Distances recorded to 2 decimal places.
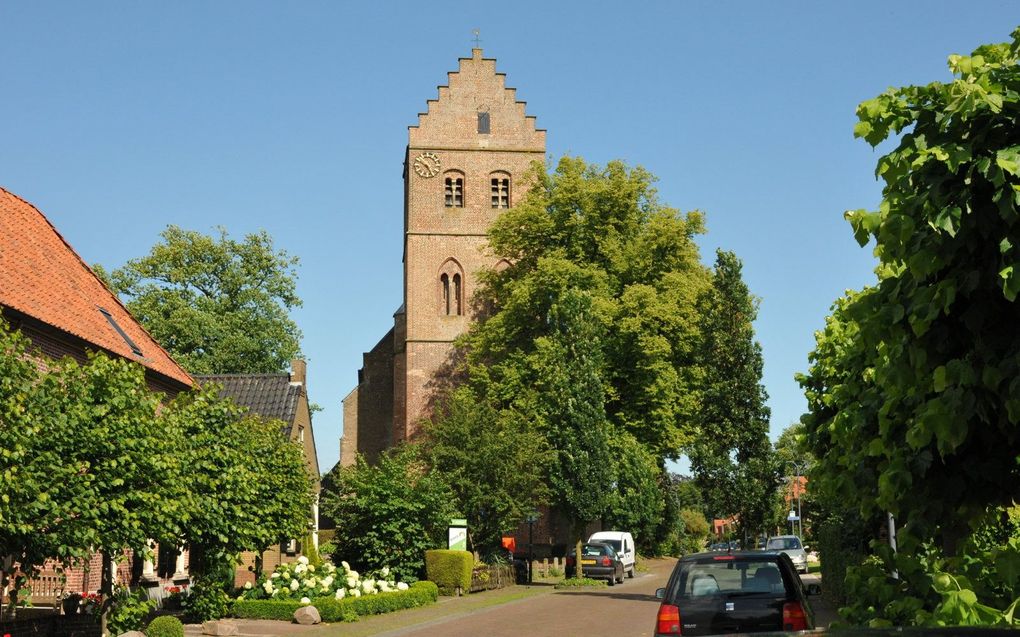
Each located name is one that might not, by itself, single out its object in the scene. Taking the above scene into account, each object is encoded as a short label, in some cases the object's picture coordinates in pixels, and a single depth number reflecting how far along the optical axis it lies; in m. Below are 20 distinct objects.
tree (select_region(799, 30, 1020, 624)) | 4.84
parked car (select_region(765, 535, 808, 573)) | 40.22
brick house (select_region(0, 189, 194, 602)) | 22.66
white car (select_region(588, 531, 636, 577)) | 43.56
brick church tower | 53.50
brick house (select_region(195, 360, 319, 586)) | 40.41
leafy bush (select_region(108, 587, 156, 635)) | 15.53
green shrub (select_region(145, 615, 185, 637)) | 17.33
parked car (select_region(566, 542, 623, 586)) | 38.84
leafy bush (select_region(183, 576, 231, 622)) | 21.88
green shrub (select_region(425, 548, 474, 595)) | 30.47
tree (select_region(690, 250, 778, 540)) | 52.78
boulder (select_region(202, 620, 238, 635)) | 20.28
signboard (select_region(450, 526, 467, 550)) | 31.25
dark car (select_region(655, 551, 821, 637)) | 10.97
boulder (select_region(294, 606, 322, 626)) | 22.84
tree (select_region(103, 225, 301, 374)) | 53.03
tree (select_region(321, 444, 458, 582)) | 29.05
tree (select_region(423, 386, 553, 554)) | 35.72
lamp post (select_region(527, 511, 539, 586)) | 37.48
